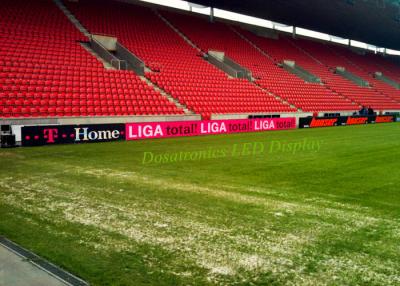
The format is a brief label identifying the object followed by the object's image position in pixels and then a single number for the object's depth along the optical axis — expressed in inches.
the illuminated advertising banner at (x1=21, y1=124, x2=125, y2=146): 565.6
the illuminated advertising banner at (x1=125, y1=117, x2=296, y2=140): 691.3
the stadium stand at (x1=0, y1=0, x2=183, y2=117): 684.1
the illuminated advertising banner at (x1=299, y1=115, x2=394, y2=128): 1027.4
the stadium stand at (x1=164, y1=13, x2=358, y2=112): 1245.1
